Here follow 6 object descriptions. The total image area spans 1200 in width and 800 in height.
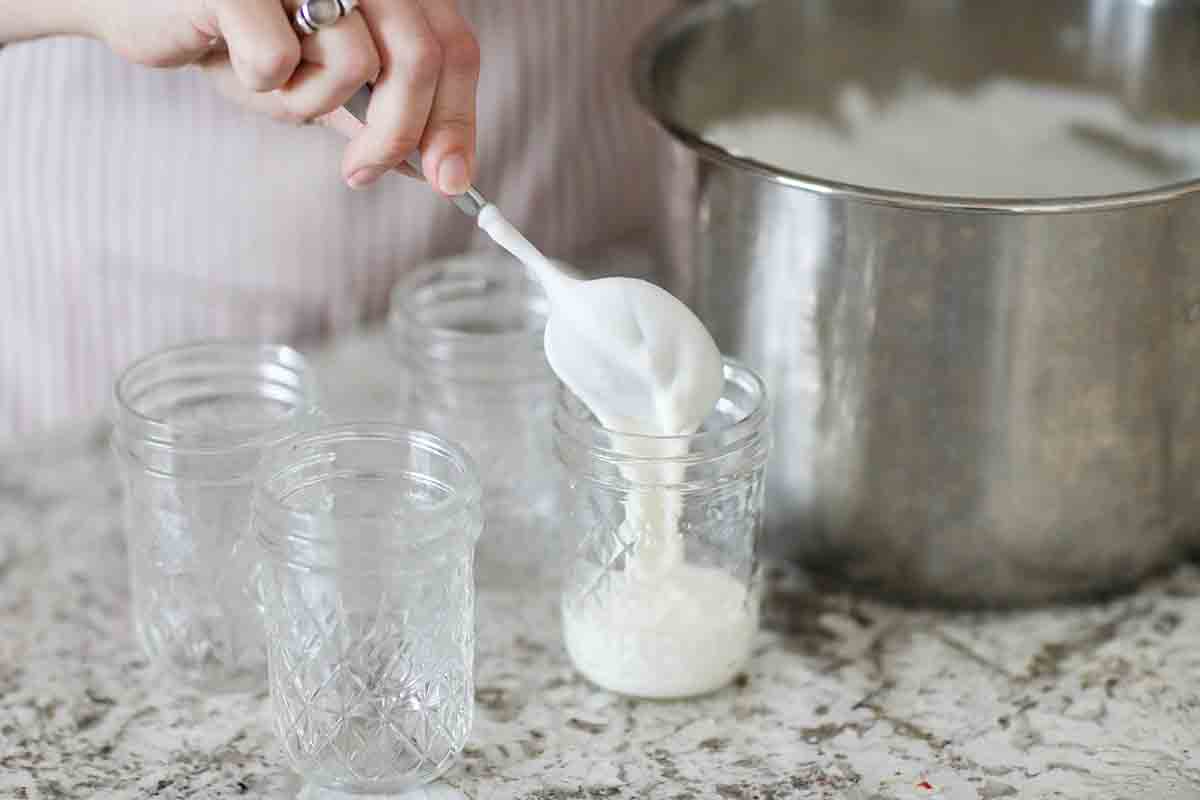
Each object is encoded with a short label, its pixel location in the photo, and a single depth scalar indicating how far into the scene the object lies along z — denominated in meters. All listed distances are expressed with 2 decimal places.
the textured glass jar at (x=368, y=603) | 0.80
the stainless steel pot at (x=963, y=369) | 0.84
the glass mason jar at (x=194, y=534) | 0.85
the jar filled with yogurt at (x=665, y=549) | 0.84
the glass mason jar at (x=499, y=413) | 0.94
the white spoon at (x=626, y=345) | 0.83
